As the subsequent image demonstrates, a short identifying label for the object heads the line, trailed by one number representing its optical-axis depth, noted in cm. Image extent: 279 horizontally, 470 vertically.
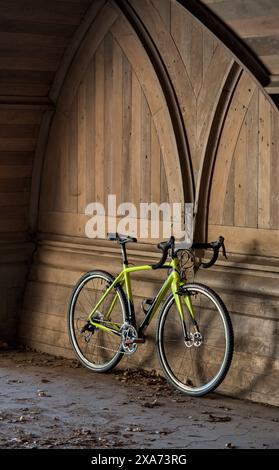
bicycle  677
